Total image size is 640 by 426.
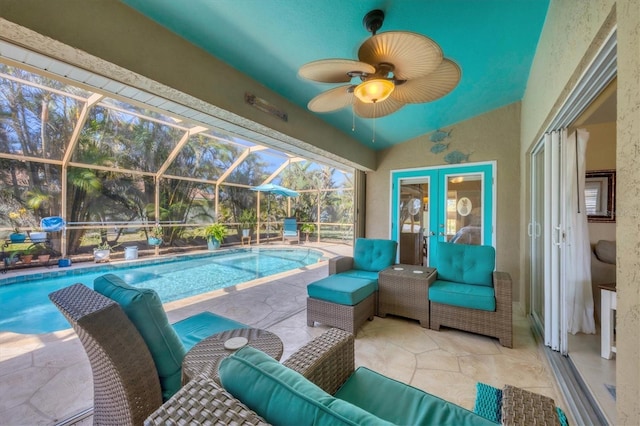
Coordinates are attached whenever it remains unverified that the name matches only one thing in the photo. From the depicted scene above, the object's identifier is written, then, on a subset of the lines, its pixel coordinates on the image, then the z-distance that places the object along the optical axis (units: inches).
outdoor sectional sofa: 23.8
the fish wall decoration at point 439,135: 177.7
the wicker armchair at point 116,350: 42.2
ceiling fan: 56.5
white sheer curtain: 99.0
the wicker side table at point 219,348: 47.5
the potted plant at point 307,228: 404.2
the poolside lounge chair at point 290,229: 400.2
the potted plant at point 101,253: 243.4
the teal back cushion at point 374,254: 142.0
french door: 166.7
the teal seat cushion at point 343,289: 108.4
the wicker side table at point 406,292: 116.4
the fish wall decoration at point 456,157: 172.4
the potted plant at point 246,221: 367.9
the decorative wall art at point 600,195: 120.1
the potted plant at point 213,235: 324.5
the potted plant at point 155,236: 278.1
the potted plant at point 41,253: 217.3
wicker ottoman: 107.8
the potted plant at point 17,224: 204.5
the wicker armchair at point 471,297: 101.2
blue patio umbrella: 347.6
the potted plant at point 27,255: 210.2
